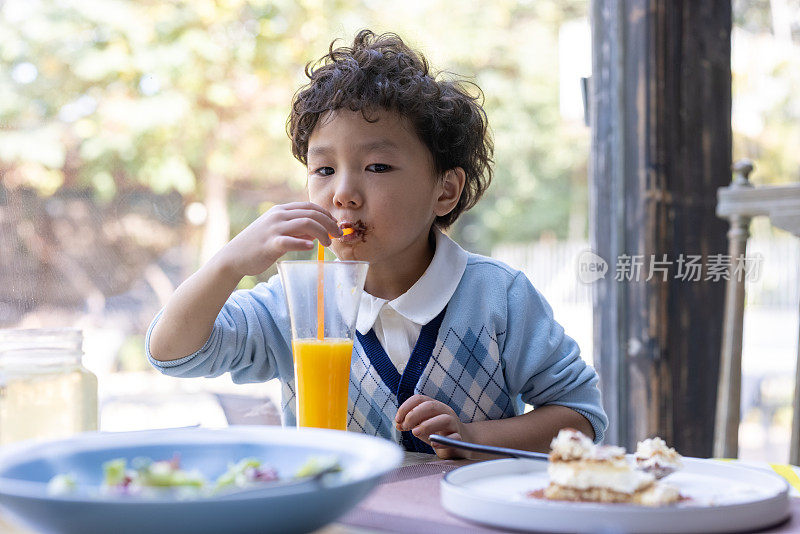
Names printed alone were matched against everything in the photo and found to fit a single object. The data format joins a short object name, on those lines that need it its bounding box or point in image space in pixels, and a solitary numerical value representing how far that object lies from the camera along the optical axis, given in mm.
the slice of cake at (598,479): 632
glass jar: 876
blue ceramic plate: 494
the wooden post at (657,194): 2027
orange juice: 929
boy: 1219
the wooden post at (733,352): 1949
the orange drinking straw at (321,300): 875
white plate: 582
